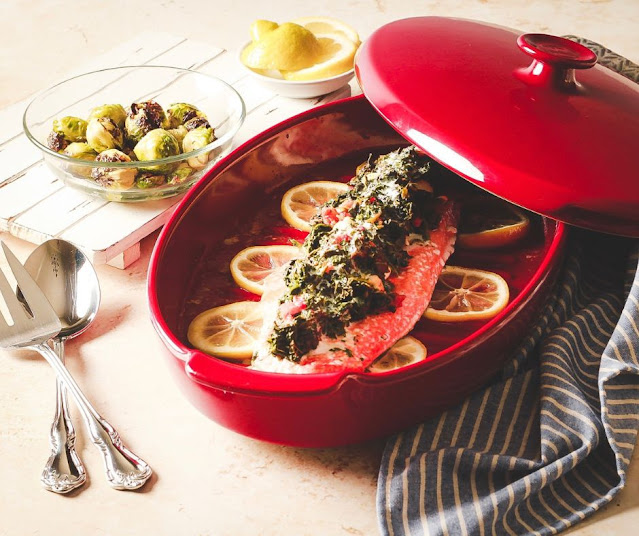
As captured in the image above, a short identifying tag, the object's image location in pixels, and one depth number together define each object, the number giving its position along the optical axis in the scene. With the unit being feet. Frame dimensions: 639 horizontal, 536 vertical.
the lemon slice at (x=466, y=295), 5.61
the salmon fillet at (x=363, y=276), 5.05
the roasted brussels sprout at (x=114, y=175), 6.74
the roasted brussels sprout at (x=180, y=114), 7.52
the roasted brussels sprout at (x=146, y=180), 6.83
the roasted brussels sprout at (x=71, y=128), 7.32
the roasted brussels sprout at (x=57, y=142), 7.26
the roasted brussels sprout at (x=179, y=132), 7.34
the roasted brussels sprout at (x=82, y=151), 7.08
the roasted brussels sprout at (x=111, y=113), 7.32
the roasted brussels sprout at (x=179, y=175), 6.96
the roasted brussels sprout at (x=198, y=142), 7.07
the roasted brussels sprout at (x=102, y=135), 7.07
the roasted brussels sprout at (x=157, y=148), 6.88
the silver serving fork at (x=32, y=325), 5.21
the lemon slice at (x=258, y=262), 5.95
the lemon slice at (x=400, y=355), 5.18
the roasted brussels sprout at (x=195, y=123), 7.44
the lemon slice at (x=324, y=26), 8.87
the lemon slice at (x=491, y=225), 6.24
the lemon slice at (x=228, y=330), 5.25
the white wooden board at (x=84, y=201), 6.63
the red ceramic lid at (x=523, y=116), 5.11
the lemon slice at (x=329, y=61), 8.25
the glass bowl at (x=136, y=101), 6.82
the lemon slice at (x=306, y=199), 6.56
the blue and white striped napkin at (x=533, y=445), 4.61
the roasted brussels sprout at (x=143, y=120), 7.27
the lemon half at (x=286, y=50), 8.29
